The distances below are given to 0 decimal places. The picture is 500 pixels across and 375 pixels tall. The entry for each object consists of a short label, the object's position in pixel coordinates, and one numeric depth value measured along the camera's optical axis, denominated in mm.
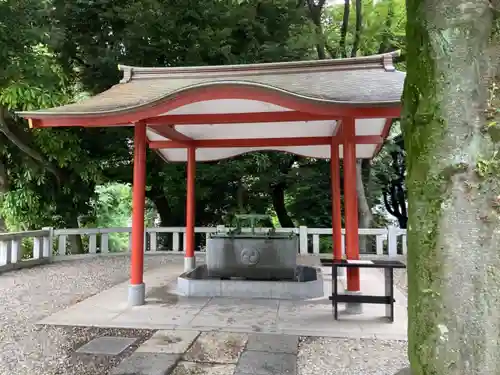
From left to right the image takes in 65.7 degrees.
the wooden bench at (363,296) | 4387
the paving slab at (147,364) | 3035
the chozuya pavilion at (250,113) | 4324
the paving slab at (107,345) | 3520
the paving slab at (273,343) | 3539
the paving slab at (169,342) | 3500
